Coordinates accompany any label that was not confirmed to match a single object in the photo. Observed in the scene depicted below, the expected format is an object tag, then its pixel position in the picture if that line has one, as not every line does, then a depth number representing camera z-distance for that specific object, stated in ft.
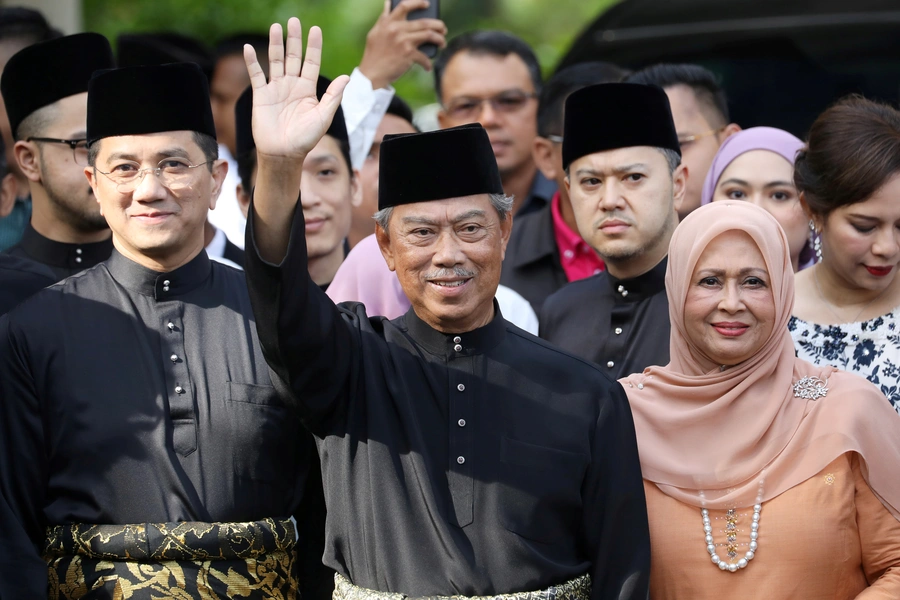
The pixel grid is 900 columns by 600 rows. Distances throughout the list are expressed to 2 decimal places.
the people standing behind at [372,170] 38.91
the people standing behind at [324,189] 32.32
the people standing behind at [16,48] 39.86
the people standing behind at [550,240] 36.52
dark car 44.24
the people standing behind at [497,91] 40.81
